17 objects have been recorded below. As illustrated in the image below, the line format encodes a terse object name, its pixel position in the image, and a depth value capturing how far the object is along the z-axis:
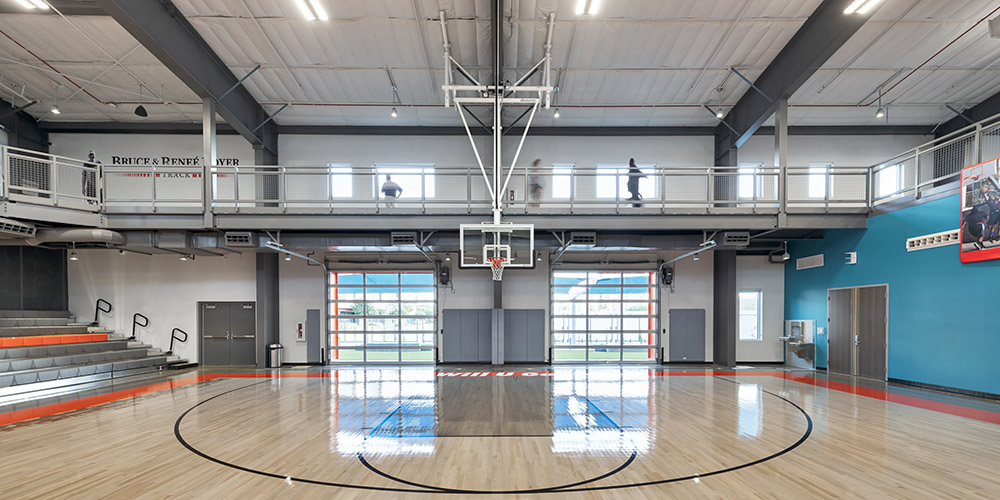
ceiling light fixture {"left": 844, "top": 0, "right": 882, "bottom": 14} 8.37
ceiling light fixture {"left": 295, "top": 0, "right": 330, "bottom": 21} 8.78
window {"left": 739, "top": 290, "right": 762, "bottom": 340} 15.33
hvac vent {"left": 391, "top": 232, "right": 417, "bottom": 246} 11.84
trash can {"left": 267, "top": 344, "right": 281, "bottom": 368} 14.53
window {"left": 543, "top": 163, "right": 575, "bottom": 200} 12.80
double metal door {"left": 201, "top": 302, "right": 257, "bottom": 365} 14.93
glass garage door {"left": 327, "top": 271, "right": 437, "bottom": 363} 15.42
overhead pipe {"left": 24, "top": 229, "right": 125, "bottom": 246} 10.82
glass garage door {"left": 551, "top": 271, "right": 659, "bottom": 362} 15.47
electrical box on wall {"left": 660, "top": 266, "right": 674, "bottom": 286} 15.21
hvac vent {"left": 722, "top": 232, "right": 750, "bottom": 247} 11.97
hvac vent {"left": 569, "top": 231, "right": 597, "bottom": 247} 11.84
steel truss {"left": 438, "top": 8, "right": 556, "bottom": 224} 9.44
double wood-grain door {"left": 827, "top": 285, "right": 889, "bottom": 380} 11.21
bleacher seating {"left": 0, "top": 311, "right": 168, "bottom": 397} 10.41
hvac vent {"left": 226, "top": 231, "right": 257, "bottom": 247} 11.66
